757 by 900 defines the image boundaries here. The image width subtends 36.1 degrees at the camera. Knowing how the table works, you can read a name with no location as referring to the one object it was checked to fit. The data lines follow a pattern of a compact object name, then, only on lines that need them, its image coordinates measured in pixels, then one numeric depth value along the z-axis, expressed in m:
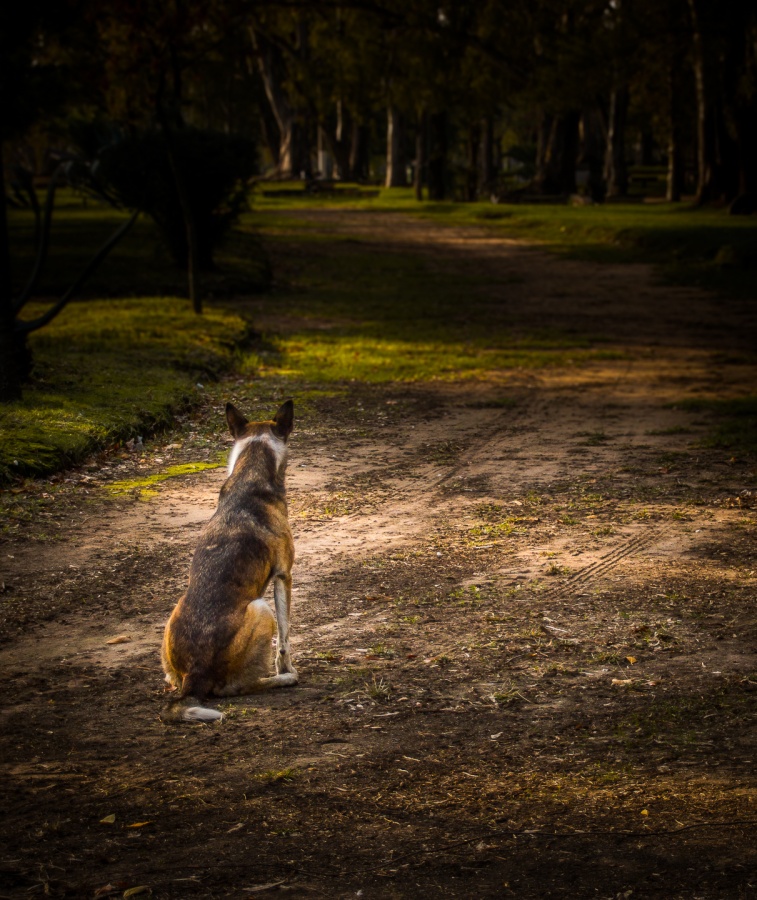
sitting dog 5.39
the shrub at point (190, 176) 22.03
